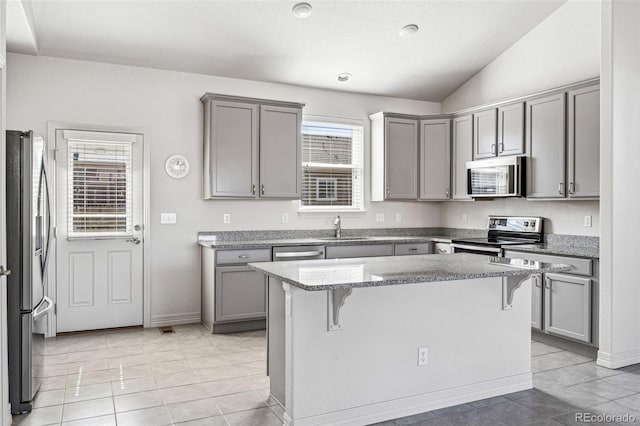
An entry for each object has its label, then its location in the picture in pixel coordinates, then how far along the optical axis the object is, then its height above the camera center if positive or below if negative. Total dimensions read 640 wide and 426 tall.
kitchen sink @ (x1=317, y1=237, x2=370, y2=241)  5.55 -0.33
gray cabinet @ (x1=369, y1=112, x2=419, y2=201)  5.66 +0.62
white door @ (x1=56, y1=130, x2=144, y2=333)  4.57 -0.20
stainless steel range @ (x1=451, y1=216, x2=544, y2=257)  4.79 -0.27
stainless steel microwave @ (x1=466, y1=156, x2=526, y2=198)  4.69 +0.33
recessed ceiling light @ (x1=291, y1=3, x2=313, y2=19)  4.15 +1.72
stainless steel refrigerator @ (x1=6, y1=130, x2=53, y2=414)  2.77 -0.30
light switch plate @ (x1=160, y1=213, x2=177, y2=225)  4.93 -0.09
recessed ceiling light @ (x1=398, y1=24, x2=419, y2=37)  4.64 +1.73
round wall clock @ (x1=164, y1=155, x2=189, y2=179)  4.95 +0.44
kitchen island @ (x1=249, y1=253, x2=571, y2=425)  2.59 -0.74
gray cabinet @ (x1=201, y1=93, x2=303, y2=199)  4.84 +0.63
